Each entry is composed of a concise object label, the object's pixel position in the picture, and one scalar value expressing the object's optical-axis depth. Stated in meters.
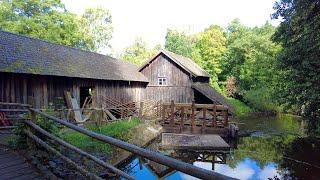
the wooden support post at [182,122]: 12.84
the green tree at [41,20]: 20.87
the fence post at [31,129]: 4.04
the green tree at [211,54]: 30.11
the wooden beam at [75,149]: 2.88
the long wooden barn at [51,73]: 9.35
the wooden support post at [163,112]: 13.61
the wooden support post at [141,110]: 13.07
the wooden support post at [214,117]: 12.21
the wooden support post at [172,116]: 13.14
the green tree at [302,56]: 8.48
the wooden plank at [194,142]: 10.29
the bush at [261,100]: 24.11
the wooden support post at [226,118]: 12.37
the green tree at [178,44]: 36.95
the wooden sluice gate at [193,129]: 10.41
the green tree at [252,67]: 24.52
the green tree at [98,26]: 31.67
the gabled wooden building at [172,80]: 18.13
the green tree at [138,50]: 41.90
